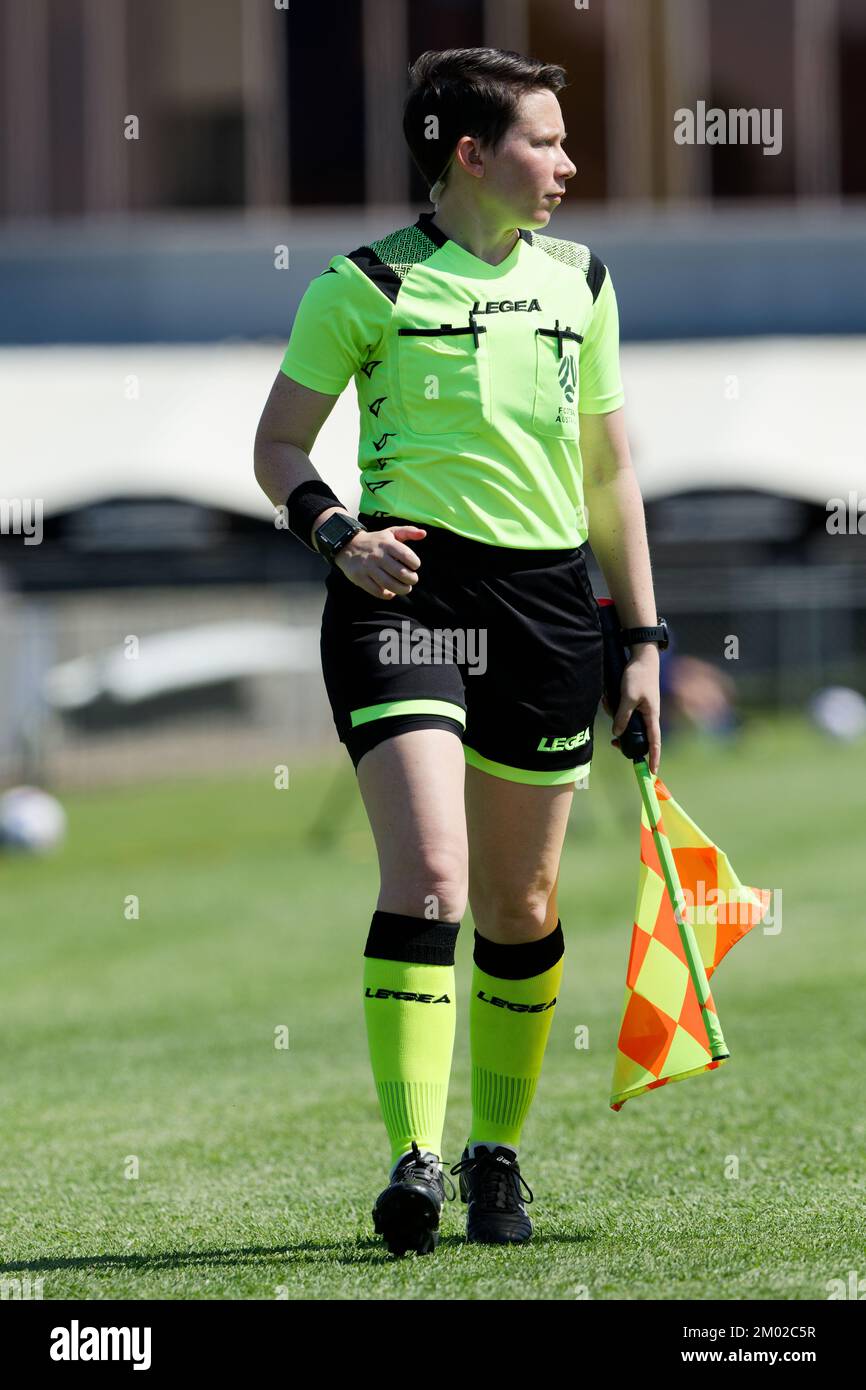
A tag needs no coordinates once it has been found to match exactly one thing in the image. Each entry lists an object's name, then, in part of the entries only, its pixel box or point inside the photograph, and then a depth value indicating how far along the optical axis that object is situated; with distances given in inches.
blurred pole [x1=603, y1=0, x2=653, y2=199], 1161.4
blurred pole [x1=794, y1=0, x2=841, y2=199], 1163.9
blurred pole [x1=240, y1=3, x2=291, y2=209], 1158.3
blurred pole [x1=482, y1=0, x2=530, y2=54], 1154.0
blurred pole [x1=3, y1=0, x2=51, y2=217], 1149.1
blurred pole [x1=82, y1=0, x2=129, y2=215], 1152.2
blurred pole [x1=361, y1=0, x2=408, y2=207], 1147.9
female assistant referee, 136.2
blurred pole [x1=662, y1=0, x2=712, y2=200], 1159.0
